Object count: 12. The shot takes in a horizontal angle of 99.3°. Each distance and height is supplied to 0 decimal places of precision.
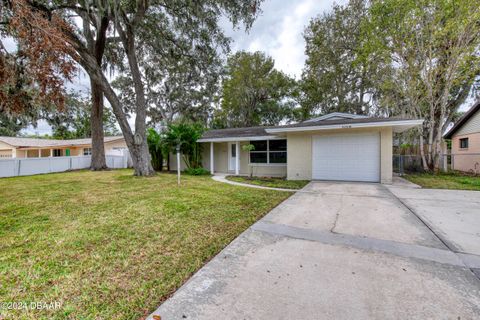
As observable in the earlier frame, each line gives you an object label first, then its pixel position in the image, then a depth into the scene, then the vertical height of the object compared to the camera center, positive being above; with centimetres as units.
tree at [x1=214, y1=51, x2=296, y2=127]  2095 +734
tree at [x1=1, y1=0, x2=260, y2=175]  830 +631
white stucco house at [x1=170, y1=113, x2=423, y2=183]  789 +52
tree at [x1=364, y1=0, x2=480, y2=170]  912 +560
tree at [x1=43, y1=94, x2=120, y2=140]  1962 +496
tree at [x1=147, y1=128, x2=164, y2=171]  1334 +91
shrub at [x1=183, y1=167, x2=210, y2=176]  1205 -65
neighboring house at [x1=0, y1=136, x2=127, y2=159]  1886 +146
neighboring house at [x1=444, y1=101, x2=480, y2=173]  1161 +123
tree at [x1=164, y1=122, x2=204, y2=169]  1199 +120
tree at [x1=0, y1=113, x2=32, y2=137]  2230 +412
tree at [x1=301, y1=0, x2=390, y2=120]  1644 +823
